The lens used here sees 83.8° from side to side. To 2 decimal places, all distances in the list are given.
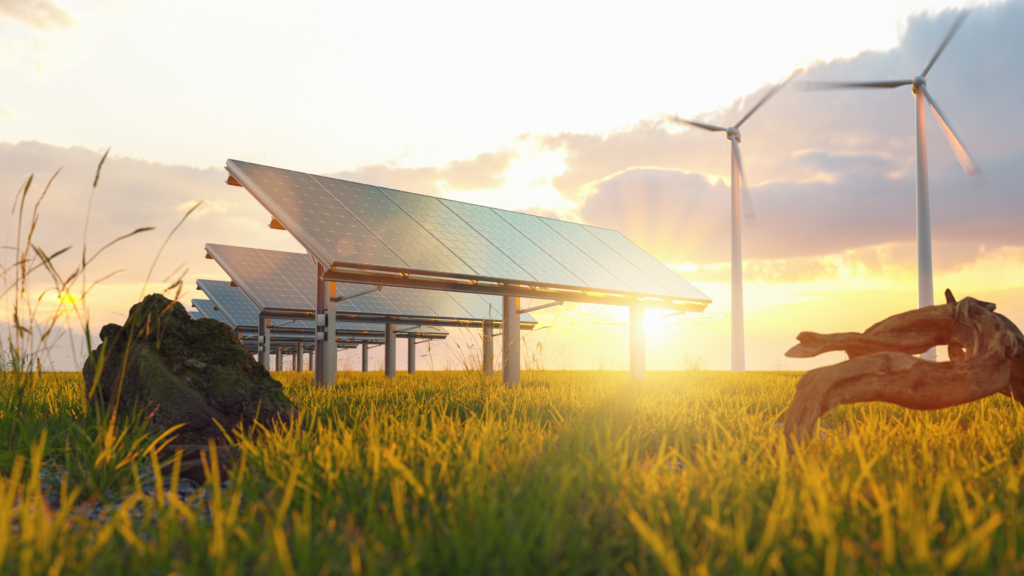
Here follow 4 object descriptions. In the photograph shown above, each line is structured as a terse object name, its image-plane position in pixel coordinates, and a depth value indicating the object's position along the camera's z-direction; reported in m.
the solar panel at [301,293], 15.41
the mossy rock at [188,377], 5.00
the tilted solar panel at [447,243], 9.37
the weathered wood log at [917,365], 4.90
